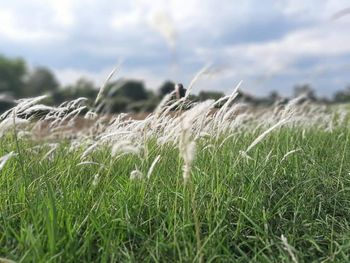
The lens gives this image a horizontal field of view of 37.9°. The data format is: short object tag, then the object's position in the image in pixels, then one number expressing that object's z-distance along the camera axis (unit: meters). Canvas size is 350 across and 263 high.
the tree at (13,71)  51.03
